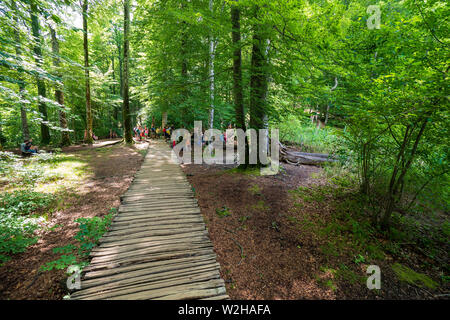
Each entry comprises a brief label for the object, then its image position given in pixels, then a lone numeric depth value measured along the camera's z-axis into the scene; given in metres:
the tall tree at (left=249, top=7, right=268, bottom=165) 5.37
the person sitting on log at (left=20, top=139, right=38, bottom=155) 8.16
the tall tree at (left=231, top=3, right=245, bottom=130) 5.55
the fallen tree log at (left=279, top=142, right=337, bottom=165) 9.43
